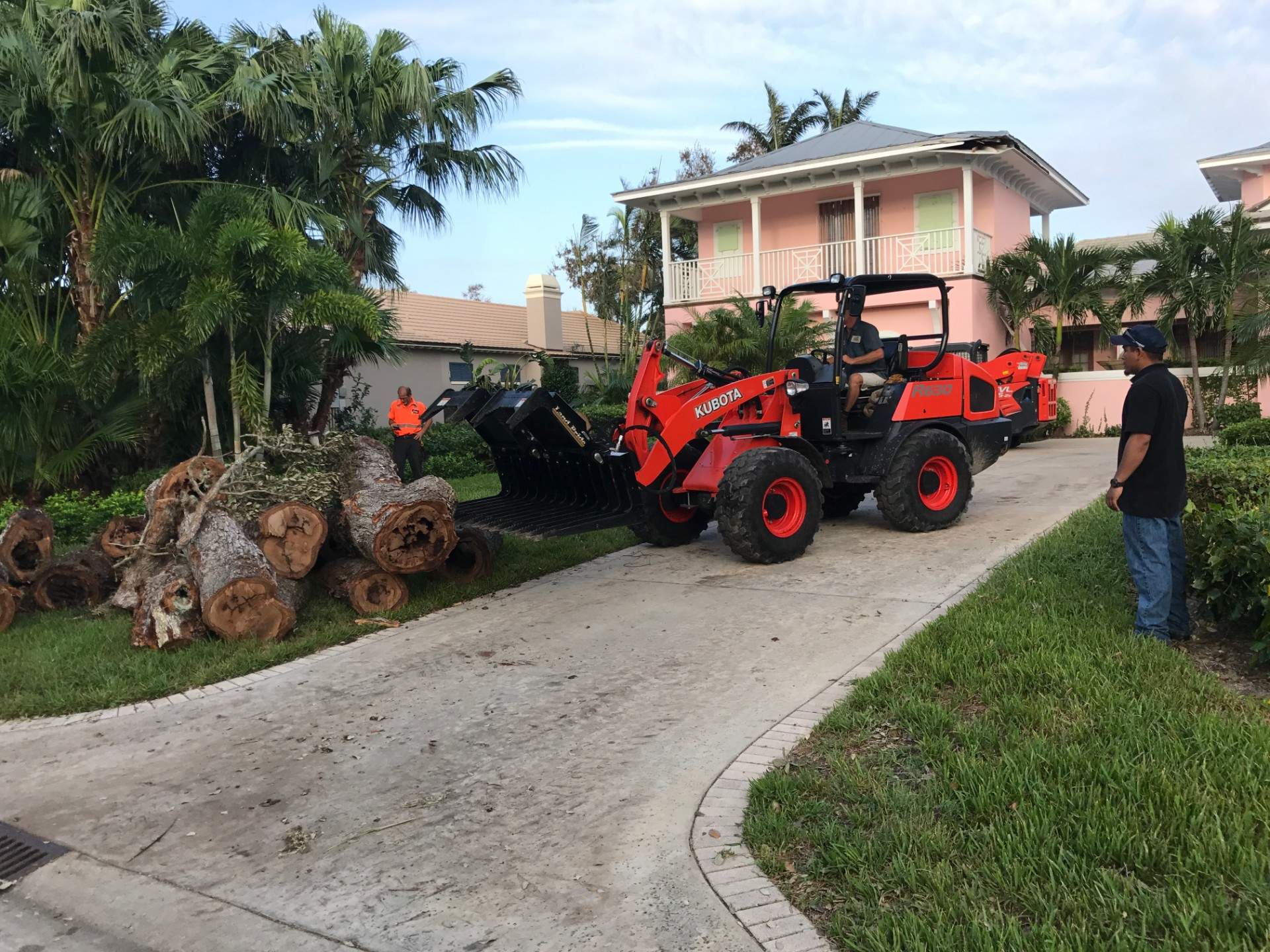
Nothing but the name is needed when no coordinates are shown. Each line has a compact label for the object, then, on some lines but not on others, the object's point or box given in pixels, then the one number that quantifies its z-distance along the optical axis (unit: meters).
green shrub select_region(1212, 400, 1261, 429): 19.14
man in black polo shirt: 5.27
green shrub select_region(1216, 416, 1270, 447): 10.60
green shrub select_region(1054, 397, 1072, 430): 21.58
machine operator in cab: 9.32
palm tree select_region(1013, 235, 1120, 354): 20.53
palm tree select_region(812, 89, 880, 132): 34.16
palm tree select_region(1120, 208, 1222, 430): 19.28
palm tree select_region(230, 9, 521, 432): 14.07
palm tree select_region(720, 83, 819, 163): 33.19
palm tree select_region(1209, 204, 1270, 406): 18.88
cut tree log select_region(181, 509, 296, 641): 6.96
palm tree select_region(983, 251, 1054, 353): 21.23
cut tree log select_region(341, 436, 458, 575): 7.54
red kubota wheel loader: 8.45
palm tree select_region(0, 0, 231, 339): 11.55
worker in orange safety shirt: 14.31
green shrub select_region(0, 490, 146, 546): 11.01
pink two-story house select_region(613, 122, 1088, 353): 21.31
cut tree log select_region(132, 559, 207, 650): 6.98
